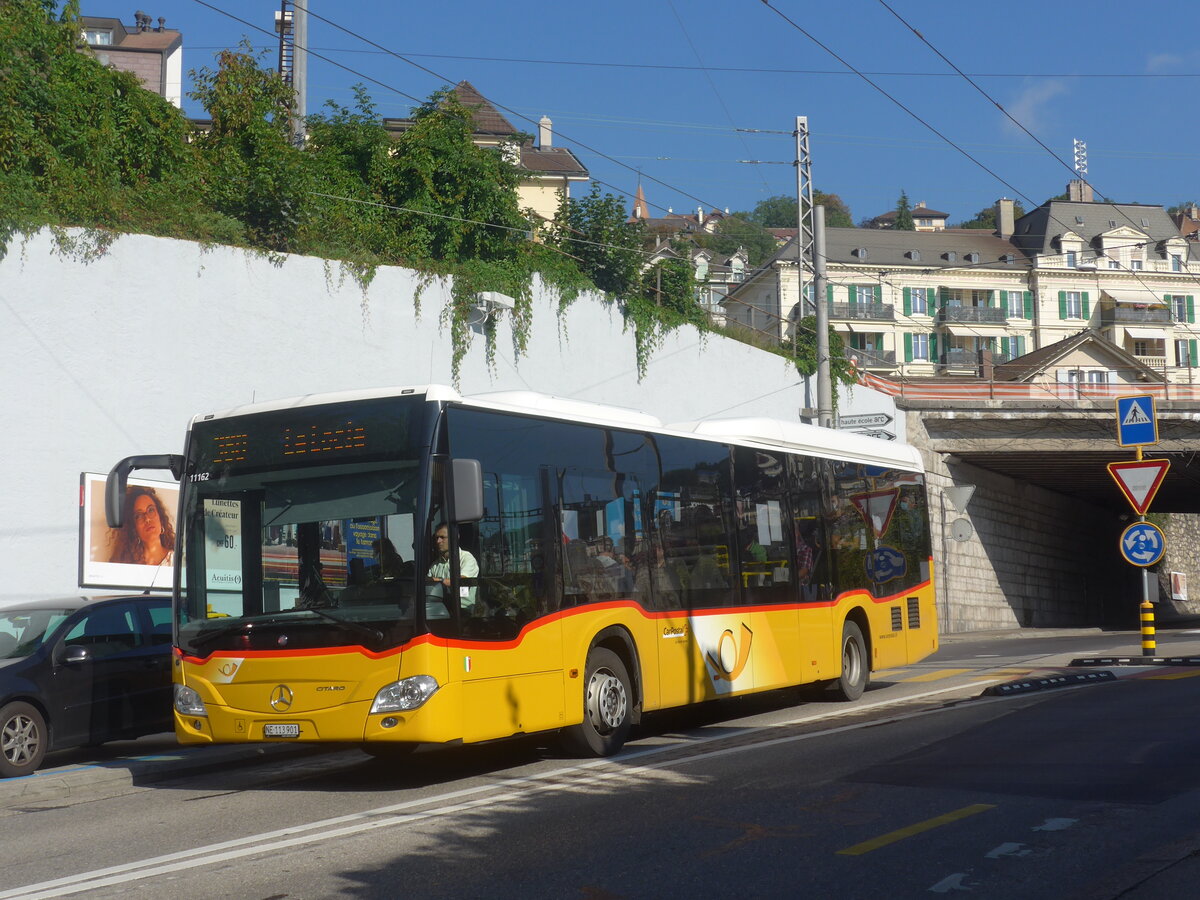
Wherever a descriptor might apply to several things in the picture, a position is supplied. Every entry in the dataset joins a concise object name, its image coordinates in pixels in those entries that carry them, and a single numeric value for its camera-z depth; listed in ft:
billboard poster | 52.16
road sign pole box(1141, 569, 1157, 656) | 61.46
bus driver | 29.71
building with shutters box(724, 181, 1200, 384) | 271.28
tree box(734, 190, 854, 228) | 453.78
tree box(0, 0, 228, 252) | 53.83
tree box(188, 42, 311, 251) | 63.87
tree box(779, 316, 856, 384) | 108.99
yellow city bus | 29.71
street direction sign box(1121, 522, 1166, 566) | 59.36
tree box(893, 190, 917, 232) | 408.67
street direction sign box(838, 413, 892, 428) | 90.79
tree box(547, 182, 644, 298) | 84.28
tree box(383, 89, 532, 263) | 73.61
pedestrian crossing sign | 63.10
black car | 35.83
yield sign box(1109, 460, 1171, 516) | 59.72
